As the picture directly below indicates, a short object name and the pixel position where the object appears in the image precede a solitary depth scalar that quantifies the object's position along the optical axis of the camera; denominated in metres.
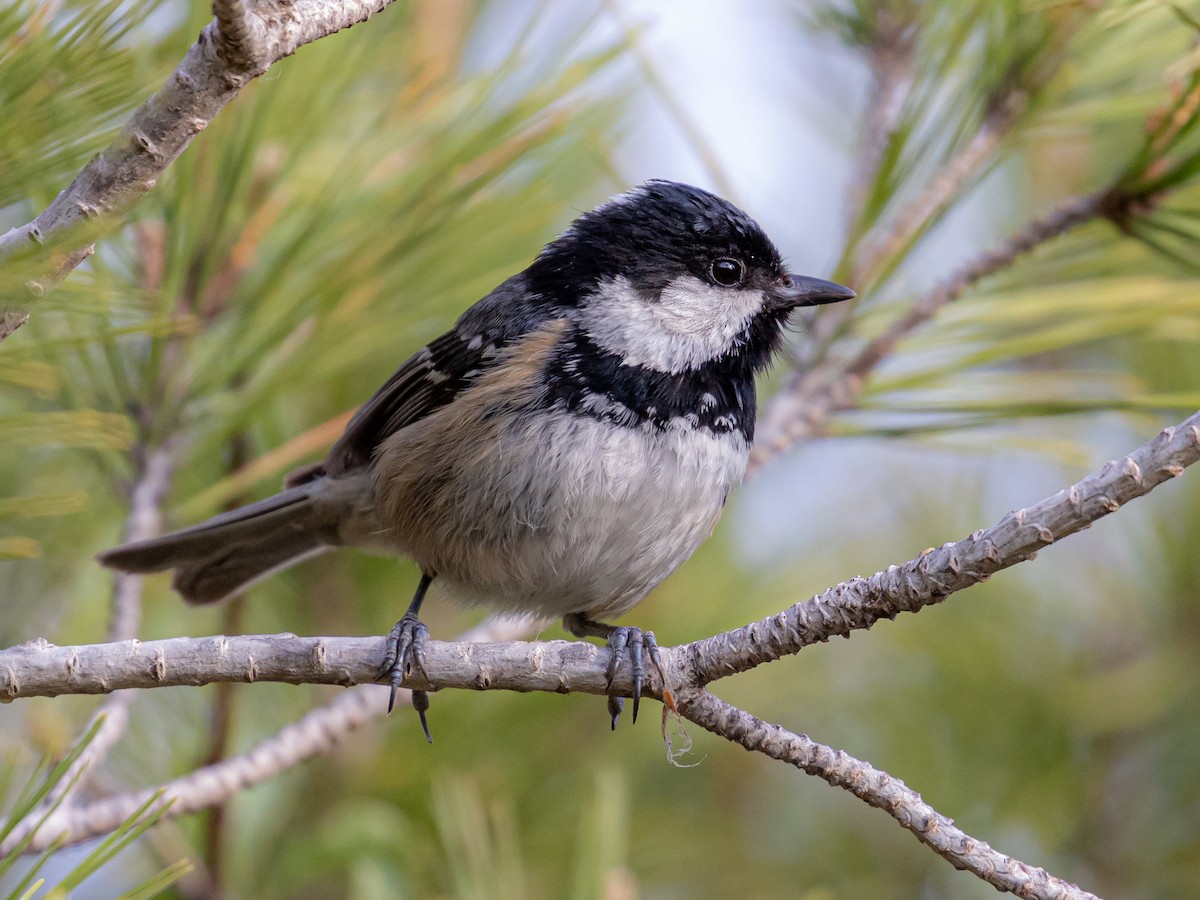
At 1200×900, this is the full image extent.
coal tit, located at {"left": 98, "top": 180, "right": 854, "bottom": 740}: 3.23
